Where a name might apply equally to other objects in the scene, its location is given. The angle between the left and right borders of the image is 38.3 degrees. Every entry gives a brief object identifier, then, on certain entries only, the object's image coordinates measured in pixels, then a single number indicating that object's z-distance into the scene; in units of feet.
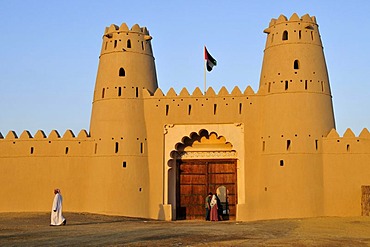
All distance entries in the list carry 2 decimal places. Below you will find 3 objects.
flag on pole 95.06
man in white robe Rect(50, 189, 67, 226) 60.95
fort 80.33
